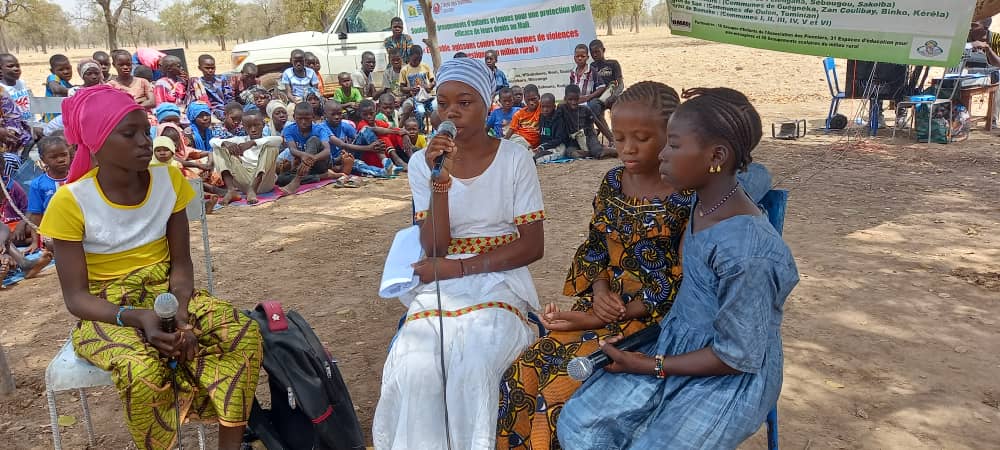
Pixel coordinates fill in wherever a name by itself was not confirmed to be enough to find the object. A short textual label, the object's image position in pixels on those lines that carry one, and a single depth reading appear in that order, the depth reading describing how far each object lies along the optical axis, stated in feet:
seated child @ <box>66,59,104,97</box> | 26.86
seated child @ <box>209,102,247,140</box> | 27.16
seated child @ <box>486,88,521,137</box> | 31.50
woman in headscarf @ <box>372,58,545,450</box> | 7.84
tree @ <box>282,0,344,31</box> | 100.32
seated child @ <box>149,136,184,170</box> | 18.37
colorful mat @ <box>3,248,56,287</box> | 17.66
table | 30.37
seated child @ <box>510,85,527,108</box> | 32.53
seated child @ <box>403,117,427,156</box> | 29.99
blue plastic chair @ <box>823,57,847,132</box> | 32.94
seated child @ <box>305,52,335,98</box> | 36.47
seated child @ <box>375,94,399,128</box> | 31.17
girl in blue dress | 5.93
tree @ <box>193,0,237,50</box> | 128.98
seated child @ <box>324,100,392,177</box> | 27.73
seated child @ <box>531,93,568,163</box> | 29.17
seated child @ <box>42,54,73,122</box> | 28.71
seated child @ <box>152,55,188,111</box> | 29.58
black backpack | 8.67
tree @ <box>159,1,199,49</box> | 161.58
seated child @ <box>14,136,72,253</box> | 17.51
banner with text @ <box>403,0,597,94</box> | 35.60
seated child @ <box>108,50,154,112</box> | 28.43
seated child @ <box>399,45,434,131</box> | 34.94
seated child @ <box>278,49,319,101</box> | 35.01
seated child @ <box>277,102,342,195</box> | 26.27
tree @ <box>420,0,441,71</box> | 21.77
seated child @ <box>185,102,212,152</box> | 26.05
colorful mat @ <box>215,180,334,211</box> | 24.59
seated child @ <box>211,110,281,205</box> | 25.02
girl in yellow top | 8.04
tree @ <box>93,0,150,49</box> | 59.09
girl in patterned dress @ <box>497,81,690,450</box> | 7.53
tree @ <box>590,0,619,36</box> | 114.52
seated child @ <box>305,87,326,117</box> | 31.78
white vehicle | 40.11
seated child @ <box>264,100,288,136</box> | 28.66
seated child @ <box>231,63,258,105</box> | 35.65
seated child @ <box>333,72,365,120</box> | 34.30
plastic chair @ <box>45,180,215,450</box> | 8.03
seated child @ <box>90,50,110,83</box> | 31.76
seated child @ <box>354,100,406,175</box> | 28.86
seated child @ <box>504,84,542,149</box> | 30.01
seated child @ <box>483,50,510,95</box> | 35.40
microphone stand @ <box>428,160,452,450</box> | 7.54
